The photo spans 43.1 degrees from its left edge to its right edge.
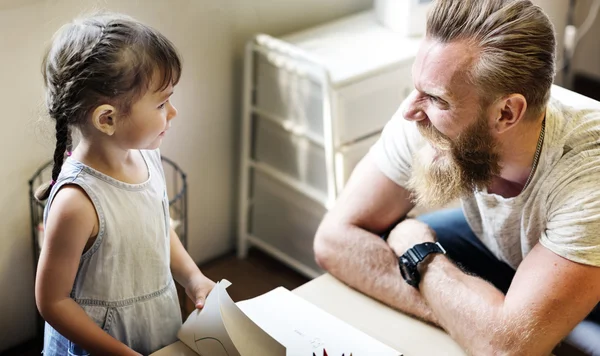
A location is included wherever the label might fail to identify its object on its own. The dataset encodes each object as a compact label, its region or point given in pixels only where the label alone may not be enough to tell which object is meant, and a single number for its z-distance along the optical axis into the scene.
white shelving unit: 2.06
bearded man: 1.27
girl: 1.13
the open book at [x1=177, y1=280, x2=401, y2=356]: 1.13
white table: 1.29
